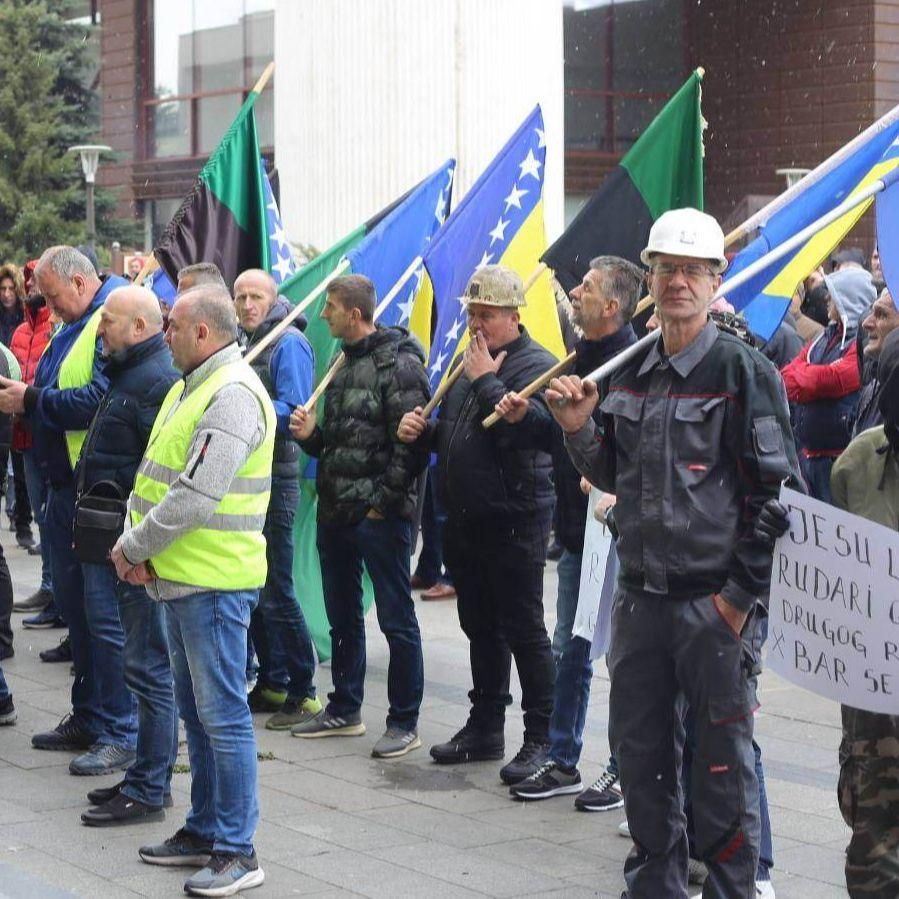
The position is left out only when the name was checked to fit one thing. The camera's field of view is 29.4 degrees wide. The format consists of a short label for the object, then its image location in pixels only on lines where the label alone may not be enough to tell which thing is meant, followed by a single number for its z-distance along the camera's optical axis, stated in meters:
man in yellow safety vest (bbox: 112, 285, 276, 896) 5.48
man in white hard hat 4.56
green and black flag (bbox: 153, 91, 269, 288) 9.09
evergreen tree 30.02
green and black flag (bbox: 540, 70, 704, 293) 7.09
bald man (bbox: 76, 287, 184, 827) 6.28
